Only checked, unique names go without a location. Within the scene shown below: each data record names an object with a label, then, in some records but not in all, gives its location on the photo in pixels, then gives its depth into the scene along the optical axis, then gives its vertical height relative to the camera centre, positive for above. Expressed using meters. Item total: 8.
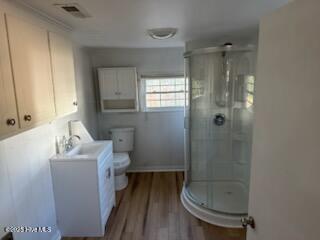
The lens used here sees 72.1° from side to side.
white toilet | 3.40 -0.95
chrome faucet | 2.50 -0.64
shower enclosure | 2.75 -0.62
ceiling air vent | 1.50 +0.56
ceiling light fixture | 2.27 +0.57
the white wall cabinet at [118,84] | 3.51 +0.05
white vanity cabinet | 2.21 -1.08
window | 3.73 -0.12
